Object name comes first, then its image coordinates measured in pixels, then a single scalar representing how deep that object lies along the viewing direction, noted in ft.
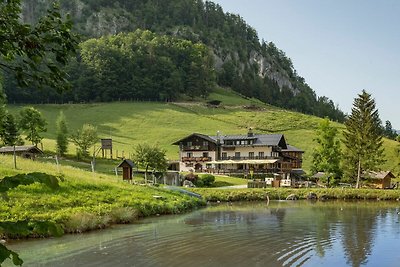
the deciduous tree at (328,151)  213.66
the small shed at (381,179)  228.35
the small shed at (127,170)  165.78
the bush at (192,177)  207.72
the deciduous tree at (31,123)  235.81
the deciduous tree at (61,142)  240.32
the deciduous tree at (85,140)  240.73
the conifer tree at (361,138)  210.79
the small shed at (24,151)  203.98
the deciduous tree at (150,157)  183.62
